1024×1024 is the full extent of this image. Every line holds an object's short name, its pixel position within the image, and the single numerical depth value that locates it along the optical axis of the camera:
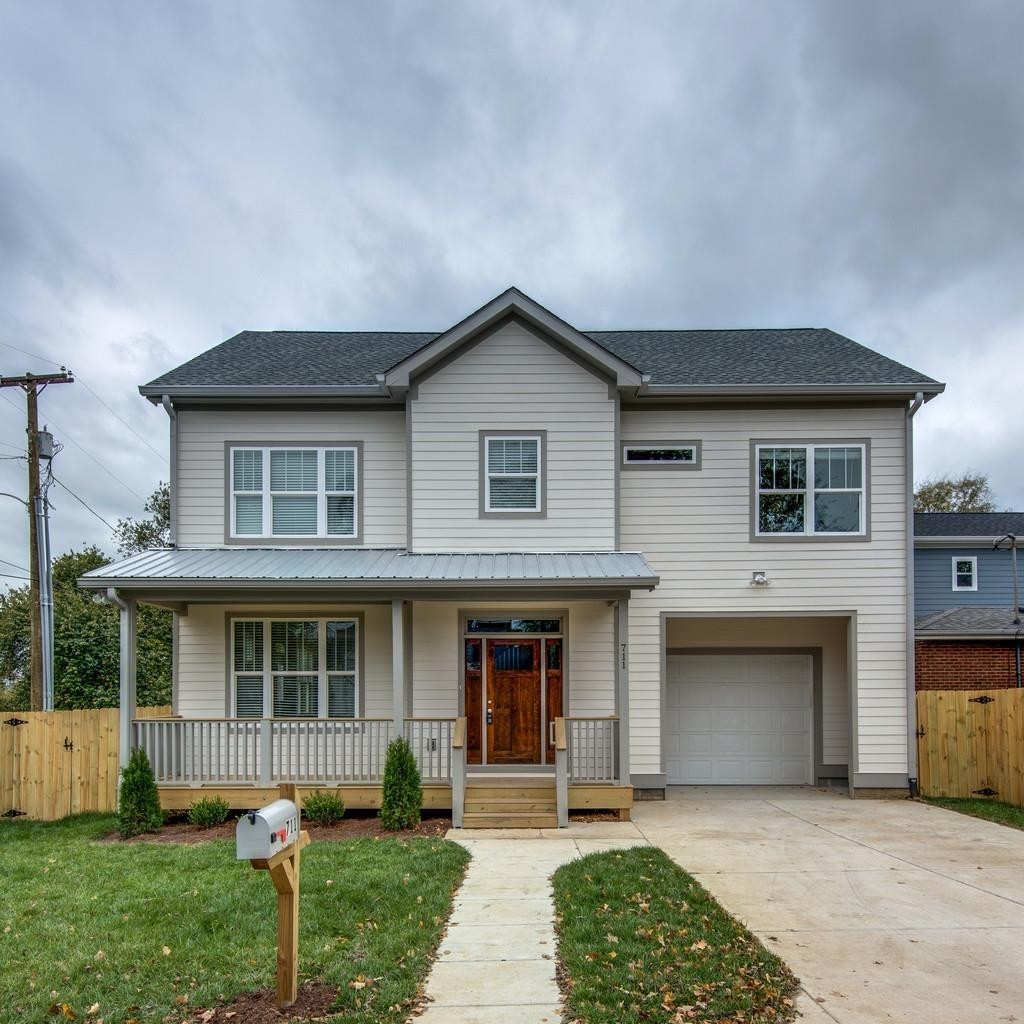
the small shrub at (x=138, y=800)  10.45
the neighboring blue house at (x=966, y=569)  16.20
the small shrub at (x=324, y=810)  10.79
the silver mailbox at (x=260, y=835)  4.23
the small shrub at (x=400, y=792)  10.36
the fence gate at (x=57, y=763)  11.78
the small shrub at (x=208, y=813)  10.77
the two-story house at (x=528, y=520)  12.30
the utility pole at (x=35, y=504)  16.31
